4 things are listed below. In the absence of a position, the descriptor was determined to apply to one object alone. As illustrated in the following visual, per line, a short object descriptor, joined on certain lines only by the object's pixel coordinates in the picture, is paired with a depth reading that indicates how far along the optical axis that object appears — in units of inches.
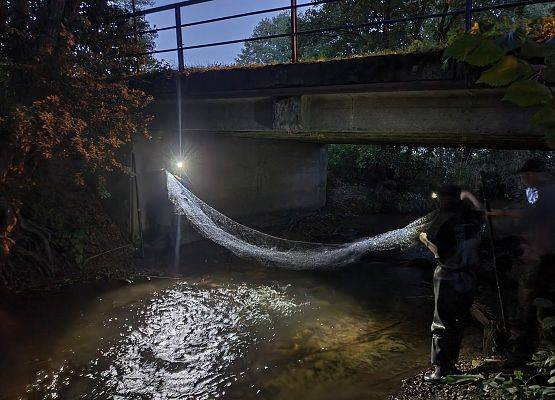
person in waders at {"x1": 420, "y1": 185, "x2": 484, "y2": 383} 160.6
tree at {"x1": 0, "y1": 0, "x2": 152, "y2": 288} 262.4
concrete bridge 209.5
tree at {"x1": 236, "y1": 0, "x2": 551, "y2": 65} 557.9
